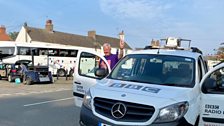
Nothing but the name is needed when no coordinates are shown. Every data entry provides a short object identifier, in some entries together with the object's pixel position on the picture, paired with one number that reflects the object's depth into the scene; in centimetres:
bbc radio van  267
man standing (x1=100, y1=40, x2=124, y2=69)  469
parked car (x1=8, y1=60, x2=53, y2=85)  1318
